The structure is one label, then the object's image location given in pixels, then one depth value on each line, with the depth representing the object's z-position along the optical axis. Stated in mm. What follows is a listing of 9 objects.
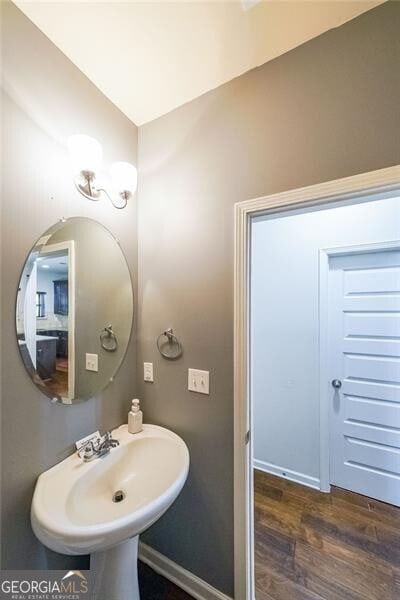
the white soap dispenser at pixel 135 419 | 1283
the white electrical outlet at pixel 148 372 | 1396
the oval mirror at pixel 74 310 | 939
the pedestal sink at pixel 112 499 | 722
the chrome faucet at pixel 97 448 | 1051
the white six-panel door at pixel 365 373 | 1845
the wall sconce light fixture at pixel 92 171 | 980
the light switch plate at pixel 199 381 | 1202
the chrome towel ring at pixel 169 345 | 1296
